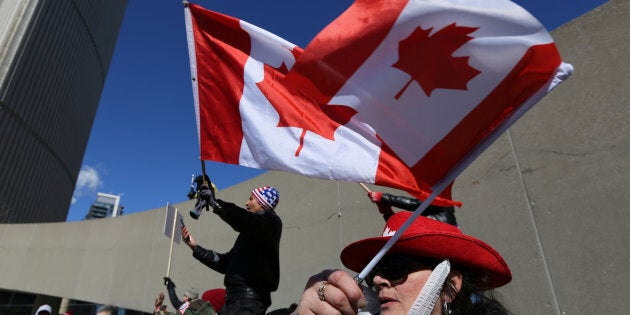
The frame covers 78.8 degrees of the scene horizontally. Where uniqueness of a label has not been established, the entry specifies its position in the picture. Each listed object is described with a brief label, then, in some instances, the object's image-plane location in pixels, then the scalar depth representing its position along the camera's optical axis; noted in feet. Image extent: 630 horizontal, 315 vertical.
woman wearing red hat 4.30
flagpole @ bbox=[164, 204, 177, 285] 14.28
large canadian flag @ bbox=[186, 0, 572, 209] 4.52
